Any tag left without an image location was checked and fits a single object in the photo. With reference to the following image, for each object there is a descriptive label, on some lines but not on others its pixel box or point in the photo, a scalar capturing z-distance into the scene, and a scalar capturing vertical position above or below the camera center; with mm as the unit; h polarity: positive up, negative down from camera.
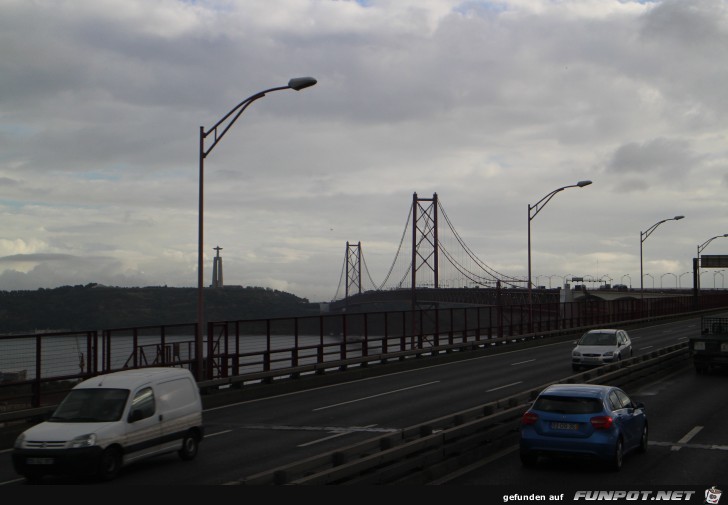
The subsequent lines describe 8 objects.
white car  34531 -2380
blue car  13992 -2322
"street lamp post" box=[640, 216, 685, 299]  65500 +5320
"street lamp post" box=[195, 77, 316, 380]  24688 +2073
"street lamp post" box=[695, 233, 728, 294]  106938 +3071
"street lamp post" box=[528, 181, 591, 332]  44103 +4661
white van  13578 -2379
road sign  109188 +4410
